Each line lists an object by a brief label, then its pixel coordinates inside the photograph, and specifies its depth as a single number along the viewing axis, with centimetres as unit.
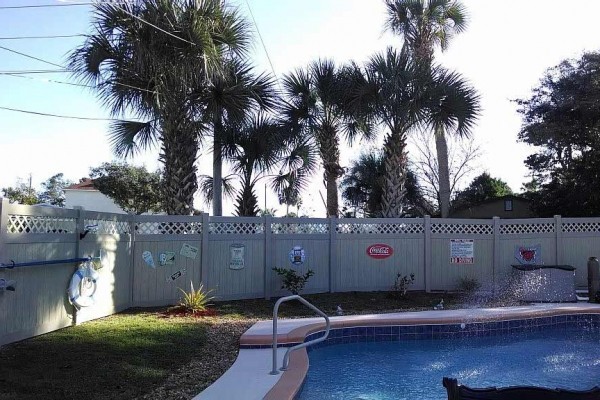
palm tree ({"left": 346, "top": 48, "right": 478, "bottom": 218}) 1302
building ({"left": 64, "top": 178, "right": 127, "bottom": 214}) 4216
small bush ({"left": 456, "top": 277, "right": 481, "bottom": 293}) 1322
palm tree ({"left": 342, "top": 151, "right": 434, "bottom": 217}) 2350
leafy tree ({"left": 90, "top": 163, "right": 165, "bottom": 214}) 3706
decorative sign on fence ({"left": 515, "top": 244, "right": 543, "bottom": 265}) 1387
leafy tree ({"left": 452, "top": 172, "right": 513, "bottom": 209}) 3107
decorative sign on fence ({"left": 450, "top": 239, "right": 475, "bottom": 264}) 1357
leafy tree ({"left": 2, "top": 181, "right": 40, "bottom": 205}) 3899
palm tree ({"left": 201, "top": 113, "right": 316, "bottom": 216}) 1416
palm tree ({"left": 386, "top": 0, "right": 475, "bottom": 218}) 1859
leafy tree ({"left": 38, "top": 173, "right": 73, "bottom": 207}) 4916
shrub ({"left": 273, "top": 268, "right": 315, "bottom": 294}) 1171
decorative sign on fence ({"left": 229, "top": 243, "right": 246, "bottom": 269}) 1176
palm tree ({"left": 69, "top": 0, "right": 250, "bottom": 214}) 1041
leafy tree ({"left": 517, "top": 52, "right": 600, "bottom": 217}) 1992
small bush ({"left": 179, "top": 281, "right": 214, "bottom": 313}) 1015
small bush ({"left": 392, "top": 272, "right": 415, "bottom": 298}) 1253
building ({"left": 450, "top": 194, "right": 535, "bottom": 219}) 2736
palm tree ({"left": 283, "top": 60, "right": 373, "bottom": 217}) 1412
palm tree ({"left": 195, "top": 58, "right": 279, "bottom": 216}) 1205
